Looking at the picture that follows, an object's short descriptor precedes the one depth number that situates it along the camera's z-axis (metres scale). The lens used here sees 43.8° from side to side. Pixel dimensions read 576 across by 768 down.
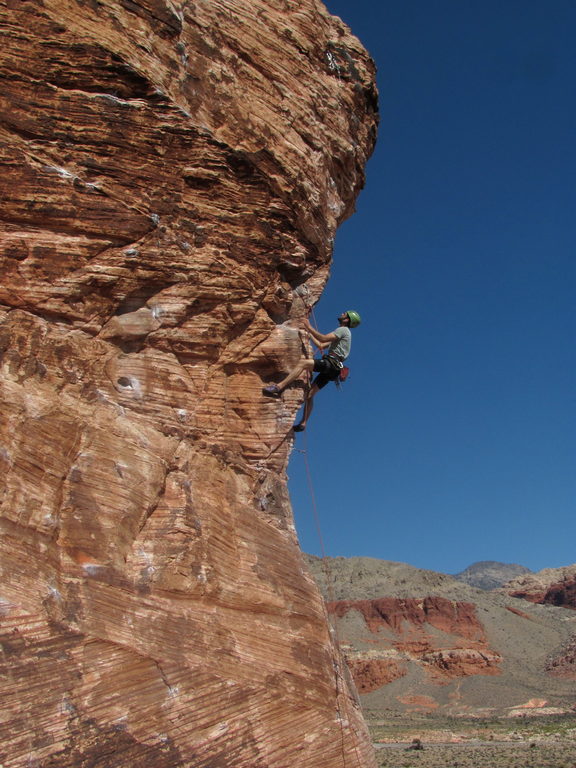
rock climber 12.57
